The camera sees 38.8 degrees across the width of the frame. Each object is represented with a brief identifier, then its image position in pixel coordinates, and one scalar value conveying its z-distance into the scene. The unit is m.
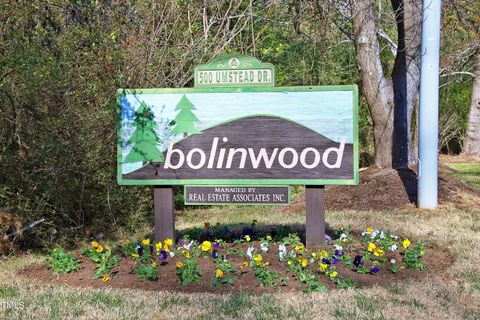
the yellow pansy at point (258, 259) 5.98
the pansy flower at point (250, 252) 6.30
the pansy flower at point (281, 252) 6.31
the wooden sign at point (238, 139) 6.57
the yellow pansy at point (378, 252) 6.39
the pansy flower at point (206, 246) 6.48
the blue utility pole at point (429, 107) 9.62
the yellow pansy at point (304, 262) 5.90
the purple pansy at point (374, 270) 5.99
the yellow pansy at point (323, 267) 5.83
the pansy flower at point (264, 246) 6.63
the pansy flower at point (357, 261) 6.12
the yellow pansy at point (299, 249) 6.50
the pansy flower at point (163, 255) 6.27
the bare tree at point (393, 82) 11.32
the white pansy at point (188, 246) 6.66
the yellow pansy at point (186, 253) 6.13
